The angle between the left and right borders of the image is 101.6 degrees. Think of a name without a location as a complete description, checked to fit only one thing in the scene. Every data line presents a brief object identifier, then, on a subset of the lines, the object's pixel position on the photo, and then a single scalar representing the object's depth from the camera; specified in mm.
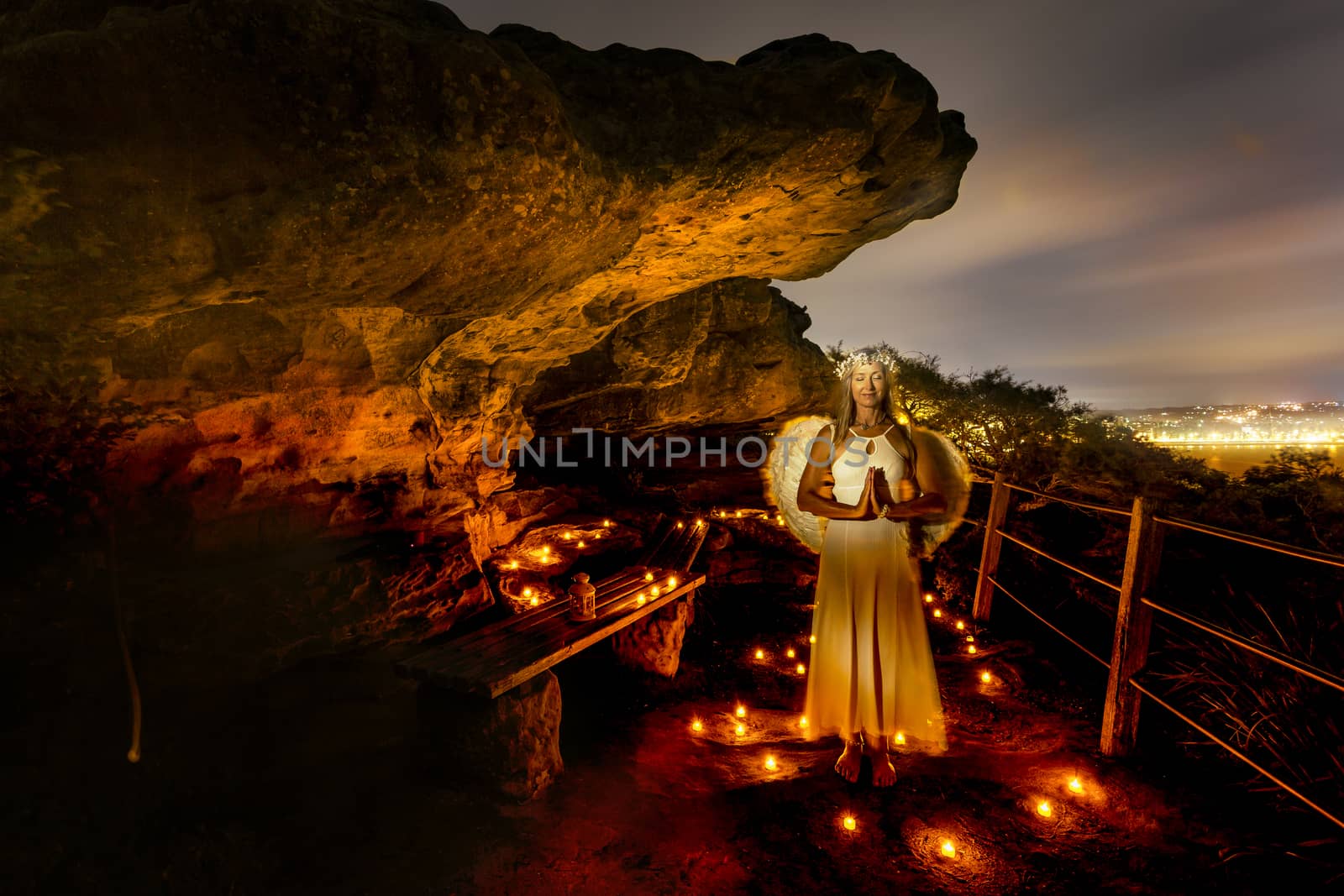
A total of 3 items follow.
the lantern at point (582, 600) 4547
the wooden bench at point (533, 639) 3590
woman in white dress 3305
